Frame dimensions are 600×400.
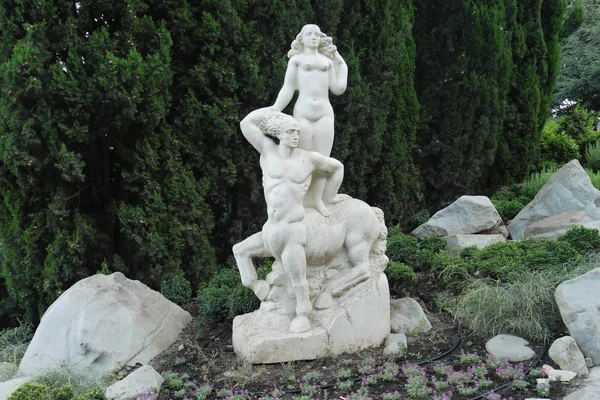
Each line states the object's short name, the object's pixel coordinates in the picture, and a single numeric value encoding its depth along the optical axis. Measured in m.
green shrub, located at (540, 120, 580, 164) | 12.14
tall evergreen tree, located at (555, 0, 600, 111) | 16.28
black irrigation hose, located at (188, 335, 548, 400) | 4.31
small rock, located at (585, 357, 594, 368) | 4.64
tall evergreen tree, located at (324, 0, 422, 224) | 7.99
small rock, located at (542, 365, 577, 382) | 4.41
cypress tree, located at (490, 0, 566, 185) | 10.47
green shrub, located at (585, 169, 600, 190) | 9.86
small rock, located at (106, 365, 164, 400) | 4.28
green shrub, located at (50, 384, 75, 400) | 4.12
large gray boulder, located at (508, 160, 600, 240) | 8.58
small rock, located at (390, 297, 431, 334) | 5.41
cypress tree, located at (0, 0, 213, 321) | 5.60
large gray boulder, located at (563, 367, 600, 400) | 4.12
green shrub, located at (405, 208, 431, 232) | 9.30
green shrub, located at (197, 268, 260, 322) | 5.70
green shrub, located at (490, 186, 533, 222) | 9.44
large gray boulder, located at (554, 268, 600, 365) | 4.70
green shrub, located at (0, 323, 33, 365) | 5.74
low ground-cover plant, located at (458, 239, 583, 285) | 5.88
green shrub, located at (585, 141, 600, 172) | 11.53
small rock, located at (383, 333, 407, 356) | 4.98
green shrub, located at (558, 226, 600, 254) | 6.34
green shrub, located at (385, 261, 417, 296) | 6.10
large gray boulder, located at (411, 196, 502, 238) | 8.41
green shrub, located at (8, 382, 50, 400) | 3.93
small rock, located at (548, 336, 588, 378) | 4.53
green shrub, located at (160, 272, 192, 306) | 6.32
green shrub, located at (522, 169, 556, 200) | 10.06
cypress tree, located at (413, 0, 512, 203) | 9.65
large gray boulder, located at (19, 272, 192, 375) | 5.00
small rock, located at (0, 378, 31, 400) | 4.30
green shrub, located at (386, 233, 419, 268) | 6.78
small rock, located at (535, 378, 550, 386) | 4.32
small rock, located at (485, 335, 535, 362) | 4.80
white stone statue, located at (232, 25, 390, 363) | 4.75
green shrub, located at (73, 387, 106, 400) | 3.85
